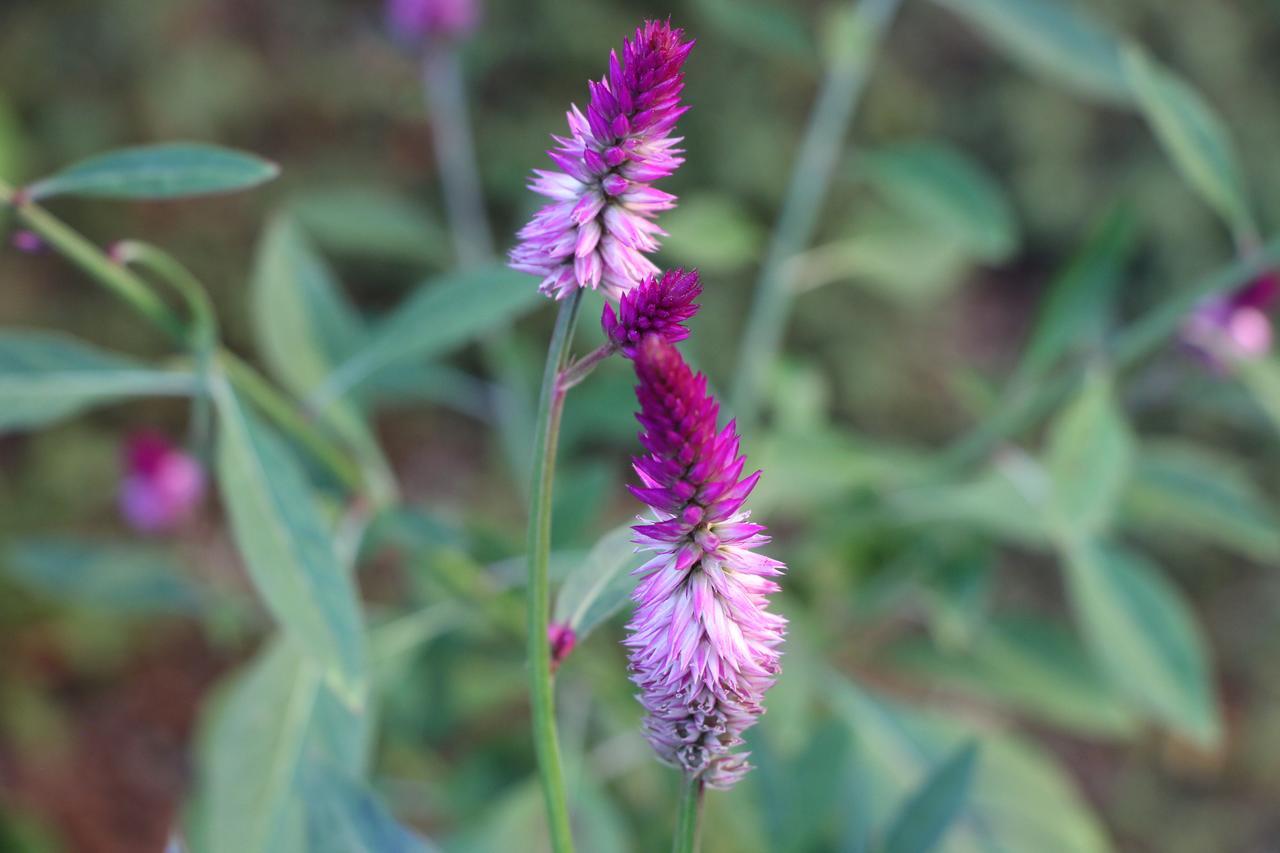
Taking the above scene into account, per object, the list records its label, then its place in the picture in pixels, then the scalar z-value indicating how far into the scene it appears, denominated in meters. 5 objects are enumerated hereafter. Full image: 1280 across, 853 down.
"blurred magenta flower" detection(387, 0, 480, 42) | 1.28
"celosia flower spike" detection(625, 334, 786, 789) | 0.59
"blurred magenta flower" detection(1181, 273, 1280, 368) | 1.01
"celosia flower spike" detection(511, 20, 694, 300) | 0.59
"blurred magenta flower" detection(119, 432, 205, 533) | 1.23
